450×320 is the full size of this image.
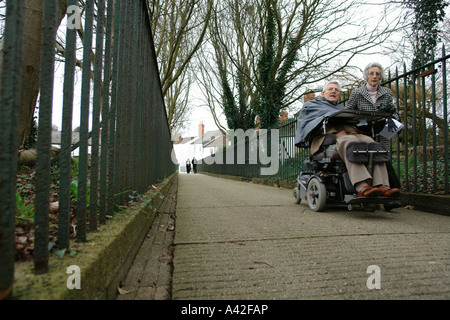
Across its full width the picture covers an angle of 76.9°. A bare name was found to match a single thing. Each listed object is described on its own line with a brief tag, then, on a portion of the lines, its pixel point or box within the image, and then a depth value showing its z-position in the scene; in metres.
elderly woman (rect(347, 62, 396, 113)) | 3.42
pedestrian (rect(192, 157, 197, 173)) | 41.12
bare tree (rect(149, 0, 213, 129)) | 7.47
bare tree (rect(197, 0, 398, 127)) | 10.23
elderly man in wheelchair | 2.78
